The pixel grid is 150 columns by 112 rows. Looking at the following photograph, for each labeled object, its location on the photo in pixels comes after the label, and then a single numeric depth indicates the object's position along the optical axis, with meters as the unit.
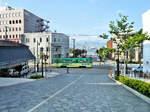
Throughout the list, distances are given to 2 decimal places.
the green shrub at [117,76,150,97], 9.34
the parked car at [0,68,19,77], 28.47
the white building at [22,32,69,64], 67.81
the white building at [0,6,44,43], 70.75
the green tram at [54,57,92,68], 53.00
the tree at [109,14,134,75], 18.24
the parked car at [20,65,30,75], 33.92
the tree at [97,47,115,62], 18.53
